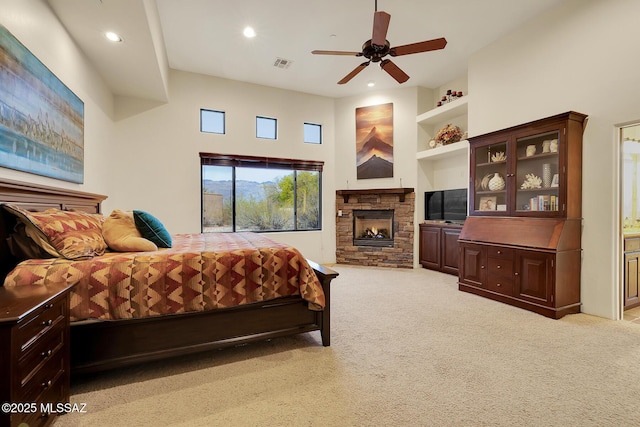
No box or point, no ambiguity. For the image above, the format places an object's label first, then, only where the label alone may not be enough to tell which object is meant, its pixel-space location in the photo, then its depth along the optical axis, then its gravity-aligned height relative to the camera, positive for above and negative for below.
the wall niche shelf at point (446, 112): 4.82 +1.77
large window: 5.30 +0.36
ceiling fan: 2.72 +1.69
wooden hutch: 3.18 -0.06
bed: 1.84 -0.75
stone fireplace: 5.74 -0.30
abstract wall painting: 2.00 +0.77
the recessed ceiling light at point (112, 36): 3.00 +1.82
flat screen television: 5.15 +0.15
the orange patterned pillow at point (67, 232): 1.91 -0.14
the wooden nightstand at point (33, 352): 1.13 -0.63
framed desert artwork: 5.89 +1.45
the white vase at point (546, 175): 3.43 +0.45
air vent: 4.70 +2.44
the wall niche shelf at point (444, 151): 4.81 +1.09
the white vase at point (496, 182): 3.91 +0.41
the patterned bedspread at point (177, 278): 1.81 -0.46
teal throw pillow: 2.50 -0.15
